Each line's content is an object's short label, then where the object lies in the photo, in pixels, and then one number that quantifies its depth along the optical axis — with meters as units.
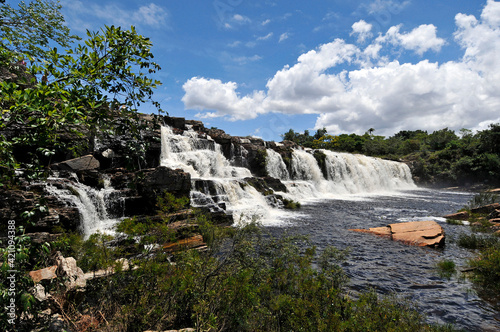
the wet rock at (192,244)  8.01
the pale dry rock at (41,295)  3.38
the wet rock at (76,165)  12.50
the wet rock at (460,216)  14.73
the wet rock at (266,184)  19.46
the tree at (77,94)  2.27
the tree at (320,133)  75.19
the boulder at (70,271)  3.98
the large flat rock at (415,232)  10.11
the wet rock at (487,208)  13.96
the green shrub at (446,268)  7.25
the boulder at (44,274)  4.11
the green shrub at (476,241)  9.24
